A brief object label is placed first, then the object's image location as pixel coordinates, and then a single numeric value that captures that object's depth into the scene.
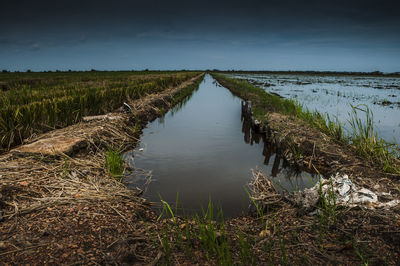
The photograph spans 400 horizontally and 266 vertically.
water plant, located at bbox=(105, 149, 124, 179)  3.19
